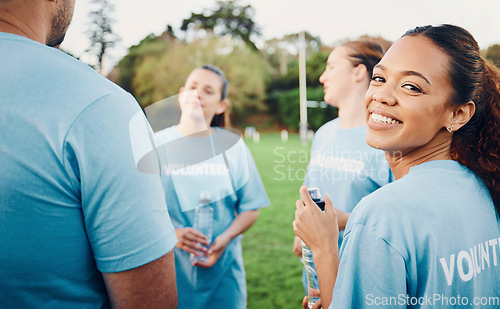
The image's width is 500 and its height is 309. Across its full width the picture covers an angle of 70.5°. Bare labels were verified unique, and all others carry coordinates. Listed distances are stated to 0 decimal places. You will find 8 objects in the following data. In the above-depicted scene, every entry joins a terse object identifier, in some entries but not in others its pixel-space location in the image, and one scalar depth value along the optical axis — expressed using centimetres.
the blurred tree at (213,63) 3703
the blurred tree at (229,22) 4859
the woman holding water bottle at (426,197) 104
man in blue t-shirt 89
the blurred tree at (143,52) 3569
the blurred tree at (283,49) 4447
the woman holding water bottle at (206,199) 244
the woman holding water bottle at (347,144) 235
